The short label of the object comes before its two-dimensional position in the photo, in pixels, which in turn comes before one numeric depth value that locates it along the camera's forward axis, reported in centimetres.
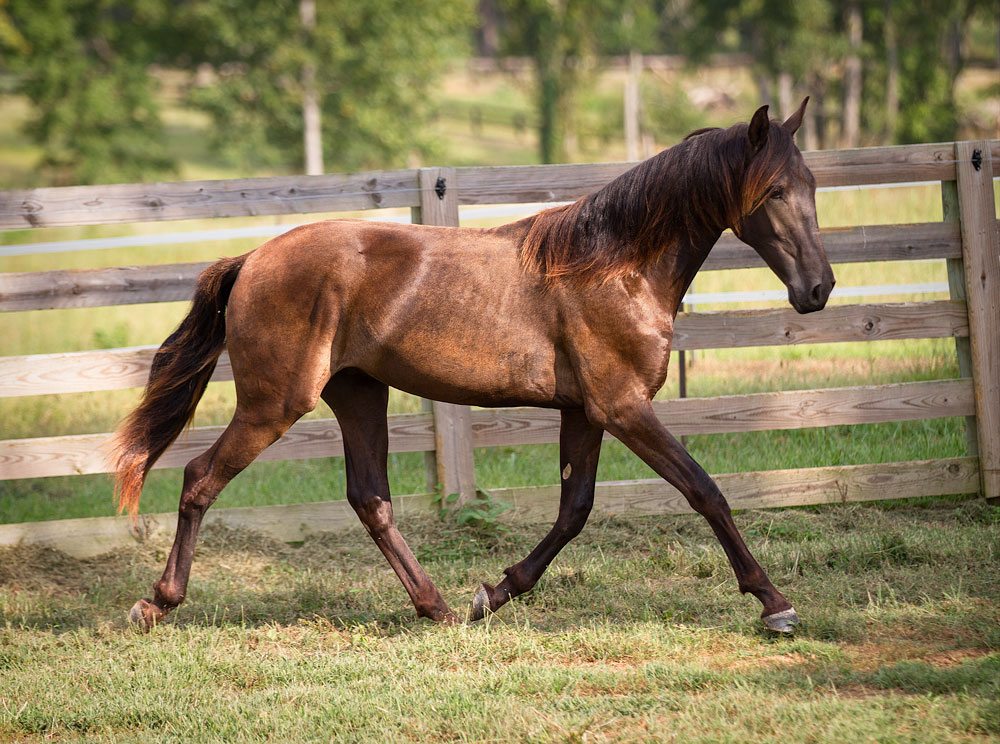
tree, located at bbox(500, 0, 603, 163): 6712
